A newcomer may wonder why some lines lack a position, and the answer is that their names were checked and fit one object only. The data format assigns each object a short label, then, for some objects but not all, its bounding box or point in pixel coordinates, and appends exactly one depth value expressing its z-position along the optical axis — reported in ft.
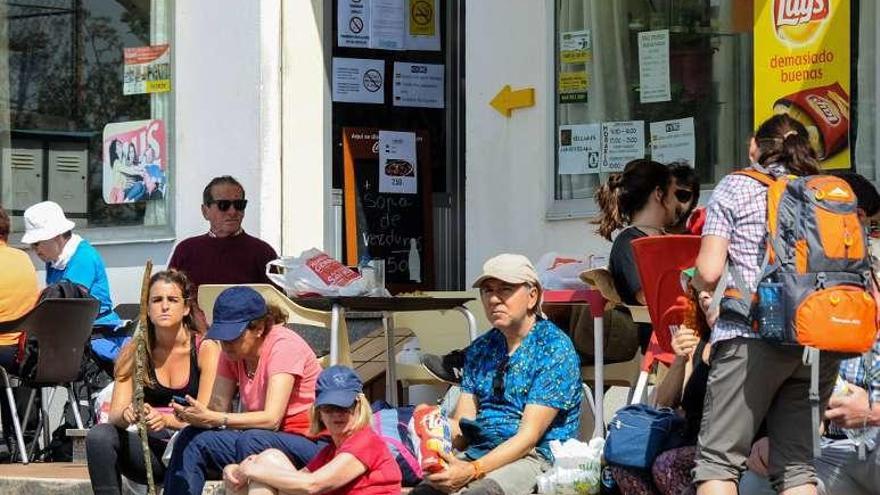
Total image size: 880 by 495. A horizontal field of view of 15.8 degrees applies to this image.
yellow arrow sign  61.21
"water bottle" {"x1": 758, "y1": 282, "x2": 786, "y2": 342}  33.45
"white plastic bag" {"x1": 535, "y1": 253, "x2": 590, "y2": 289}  48.21
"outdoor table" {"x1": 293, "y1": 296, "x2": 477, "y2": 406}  47.37
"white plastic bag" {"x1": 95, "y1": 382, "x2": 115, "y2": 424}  49.22
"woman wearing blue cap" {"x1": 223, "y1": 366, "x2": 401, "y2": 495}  39.47
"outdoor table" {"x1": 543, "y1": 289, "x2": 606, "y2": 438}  45.46
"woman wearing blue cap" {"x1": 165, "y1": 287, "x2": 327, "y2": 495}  42.57
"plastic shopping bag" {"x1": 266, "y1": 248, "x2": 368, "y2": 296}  47.99
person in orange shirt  56.64
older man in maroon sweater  58.13
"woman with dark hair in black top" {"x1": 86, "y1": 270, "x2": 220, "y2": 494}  45.80
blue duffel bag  37.93
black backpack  56.45
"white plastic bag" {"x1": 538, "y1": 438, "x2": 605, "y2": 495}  39.16
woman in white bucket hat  59.77
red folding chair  41.44
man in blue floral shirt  39.54
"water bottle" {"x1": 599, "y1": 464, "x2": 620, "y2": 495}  39.23
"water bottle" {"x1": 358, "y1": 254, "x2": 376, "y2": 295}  48.08
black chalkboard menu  67.96
